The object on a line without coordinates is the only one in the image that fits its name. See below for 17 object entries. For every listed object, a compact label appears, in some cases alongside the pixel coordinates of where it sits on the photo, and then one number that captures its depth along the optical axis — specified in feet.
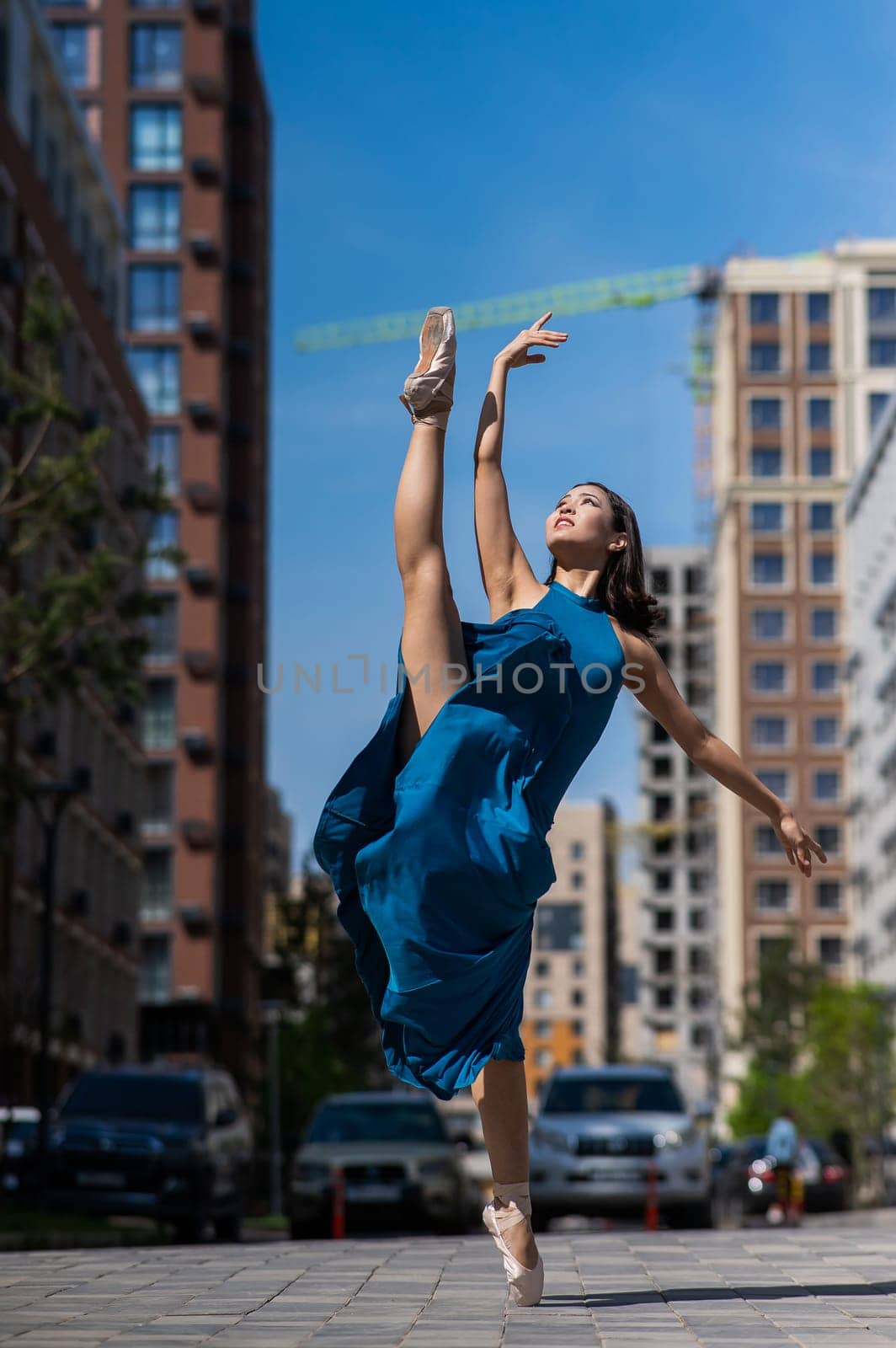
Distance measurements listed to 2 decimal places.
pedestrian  90.43
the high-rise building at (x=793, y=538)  385.09
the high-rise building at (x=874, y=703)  287.89
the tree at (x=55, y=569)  67.92
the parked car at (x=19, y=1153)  91.76
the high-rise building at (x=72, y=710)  152.05
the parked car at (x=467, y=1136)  72.02
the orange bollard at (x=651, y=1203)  63.82
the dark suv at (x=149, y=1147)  68.23
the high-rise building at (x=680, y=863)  471.62
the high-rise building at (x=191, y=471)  252.42
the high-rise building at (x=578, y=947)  608.19
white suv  64.80
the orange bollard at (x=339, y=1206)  64.95
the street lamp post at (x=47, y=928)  86.07
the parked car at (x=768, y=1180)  107.34
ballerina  19.74
